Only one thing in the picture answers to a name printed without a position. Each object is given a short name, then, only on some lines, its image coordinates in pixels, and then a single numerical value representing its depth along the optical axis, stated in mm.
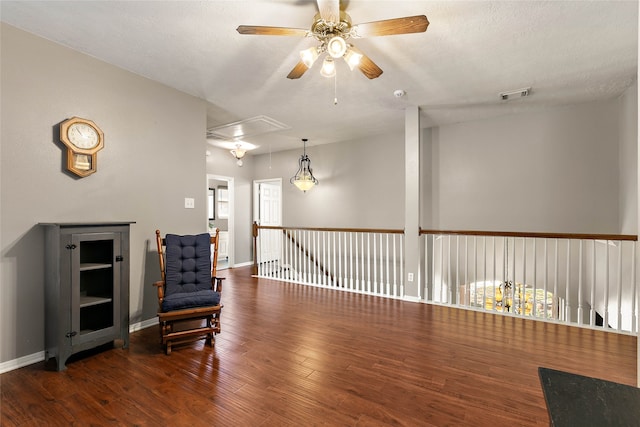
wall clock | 2477
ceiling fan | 1816
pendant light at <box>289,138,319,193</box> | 5852
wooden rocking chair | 2547
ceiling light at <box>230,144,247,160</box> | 5297
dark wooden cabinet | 2225
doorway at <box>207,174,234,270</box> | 7672
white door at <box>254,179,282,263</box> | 7195
